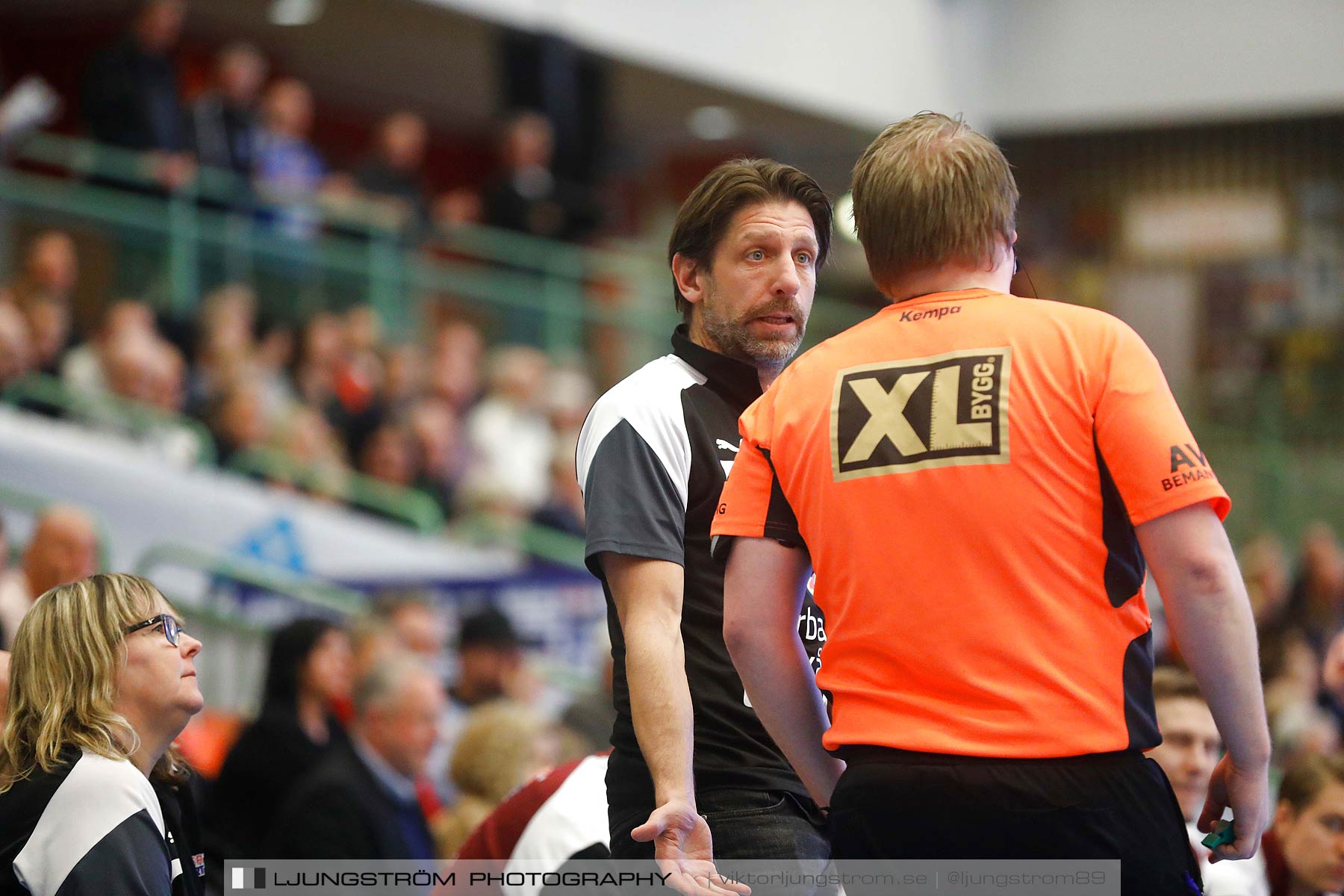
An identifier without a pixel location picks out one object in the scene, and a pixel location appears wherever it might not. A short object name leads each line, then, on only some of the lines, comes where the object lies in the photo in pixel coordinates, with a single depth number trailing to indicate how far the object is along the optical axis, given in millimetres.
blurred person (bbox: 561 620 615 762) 12523
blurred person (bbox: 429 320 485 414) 20844
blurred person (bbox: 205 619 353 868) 11008
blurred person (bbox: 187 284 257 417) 17703
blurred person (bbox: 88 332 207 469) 16594
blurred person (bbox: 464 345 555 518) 20437
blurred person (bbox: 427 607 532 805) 14289
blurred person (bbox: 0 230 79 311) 16391
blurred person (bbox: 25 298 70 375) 16469
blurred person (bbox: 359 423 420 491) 19187
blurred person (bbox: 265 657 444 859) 10047
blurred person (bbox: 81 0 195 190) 19172
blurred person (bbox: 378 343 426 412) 19891
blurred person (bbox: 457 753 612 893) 7332
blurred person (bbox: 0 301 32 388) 15781
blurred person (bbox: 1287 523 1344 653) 22406
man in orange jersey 4250
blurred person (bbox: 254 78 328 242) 20109
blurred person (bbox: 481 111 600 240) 24109
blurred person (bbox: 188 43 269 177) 20375
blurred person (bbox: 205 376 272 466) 17406
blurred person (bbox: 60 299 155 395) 16672
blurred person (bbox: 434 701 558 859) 10492
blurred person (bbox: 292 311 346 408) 19141
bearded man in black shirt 5215
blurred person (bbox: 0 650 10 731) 6832
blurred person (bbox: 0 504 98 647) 10984
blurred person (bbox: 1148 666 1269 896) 8219
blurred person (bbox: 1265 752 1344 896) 7906
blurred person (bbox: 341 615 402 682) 12742
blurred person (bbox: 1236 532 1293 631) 21719
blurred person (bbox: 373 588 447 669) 14555
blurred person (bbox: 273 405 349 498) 17937
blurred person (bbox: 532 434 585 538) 19937
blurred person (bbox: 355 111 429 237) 22797
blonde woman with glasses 5664
